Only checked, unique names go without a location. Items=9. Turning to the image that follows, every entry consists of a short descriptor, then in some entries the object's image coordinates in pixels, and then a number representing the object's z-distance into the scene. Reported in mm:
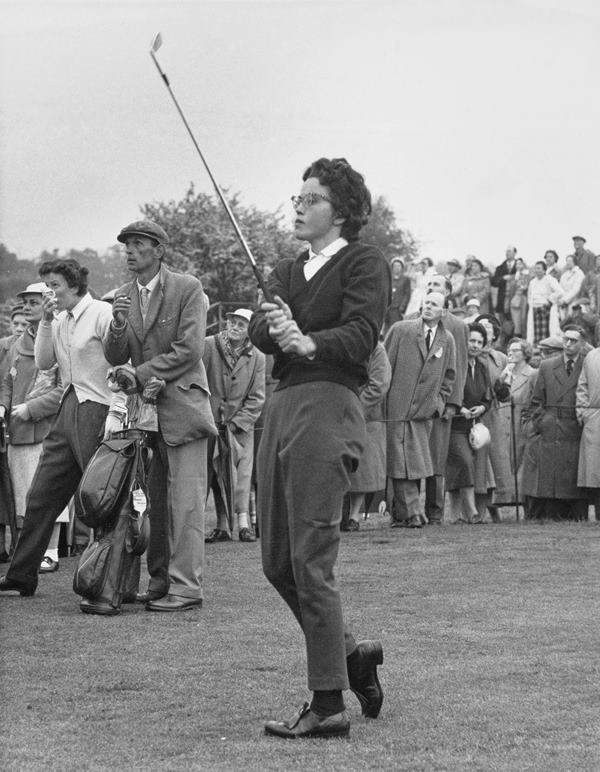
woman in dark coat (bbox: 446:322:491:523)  14742
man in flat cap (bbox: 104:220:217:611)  8703
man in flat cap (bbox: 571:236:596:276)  25812
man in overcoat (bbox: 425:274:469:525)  14422
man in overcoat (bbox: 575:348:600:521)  14594
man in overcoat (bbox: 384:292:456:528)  14070
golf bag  8383
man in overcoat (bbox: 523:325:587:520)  14875
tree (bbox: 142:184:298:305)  36562
